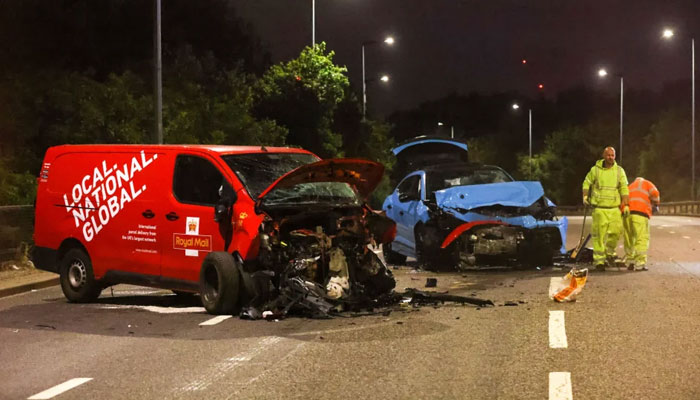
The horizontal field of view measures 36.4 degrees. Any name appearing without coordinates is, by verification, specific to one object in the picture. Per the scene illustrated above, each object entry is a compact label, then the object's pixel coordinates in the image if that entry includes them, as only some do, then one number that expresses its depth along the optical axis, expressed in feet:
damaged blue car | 52.01
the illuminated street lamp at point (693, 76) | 184.85
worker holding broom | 54.24
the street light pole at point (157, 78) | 65.57
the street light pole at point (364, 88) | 174.19
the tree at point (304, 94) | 120.98
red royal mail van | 36.55
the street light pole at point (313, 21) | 128.47
